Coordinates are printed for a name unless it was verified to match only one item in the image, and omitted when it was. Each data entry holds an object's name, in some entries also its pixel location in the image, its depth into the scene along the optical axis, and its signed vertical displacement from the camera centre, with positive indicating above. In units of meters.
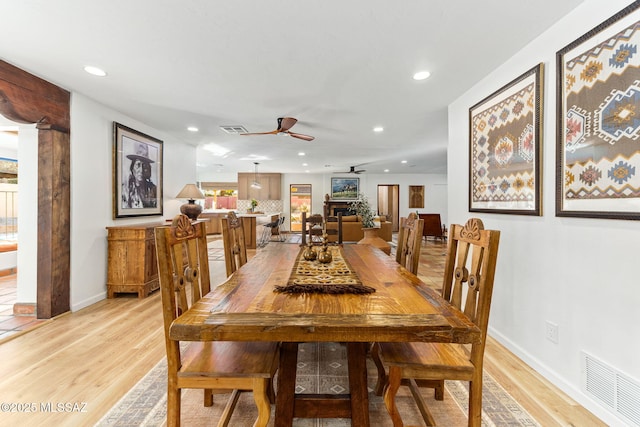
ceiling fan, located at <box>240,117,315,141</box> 3.50 +1.13
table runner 1.30 -0.35
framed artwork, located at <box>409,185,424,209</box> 11.05 +0.66
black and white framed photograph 3.65 +0.55
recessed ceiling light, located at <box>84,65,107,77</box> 2.46 +1.26
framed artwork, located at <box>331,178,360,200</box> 10.80 +0.91
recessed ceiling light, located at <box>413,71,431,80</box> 2.55 +1.27
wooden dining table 0.93 -0.37
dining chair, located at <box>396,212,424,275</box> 1.97 -0.22
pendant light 9.91 +1.12
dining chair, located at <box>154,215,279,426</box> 1.12 -0.64
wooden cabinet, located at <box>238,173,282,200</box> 10.62 +0.95
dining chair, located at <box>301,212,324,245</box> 3.22 -0.10
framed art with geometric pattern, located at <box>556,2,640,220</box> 1.41 +0.51
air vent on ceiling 4.29 +1.30
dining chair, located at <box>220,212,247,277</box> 2.00 -0.22
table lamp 4.66 +0.26
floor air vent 1.39 -0.93
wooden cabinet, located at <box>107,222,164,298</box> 3.49 -0.60
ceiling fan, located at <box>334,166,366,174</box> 8.91 +1.41
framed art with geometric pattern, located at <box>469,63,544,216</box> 2.02 +0.53
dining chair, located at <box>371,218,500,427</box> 1.16 -0.64
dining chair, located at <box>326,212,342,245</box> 3.04 -0.21
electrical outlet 1.84 -0.79
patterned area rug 1.50 -1.11
